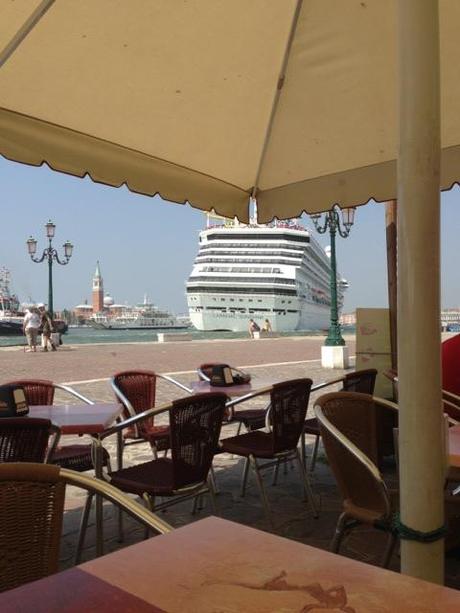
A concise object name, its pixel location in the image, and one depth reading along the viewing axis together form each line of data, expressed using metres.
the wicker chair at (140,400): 3.58
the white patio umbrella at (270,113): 1.45
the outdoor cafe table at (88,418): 2.56
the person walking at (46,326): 17.66
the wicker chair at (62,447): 3.06
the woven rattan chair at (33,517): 1.24
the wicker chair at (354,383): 3.47
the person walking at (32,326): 18.23
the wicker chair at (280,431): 3.18
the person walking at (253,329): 32.64
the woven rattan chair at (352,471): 2.03
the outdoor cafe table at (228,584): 0.86
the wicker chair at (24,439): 1.97
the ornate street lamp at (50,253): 19.09
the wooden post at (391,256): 4.77
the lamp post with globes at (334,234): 12.06
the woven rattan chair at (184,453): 2.57
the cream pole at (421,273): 1.43
